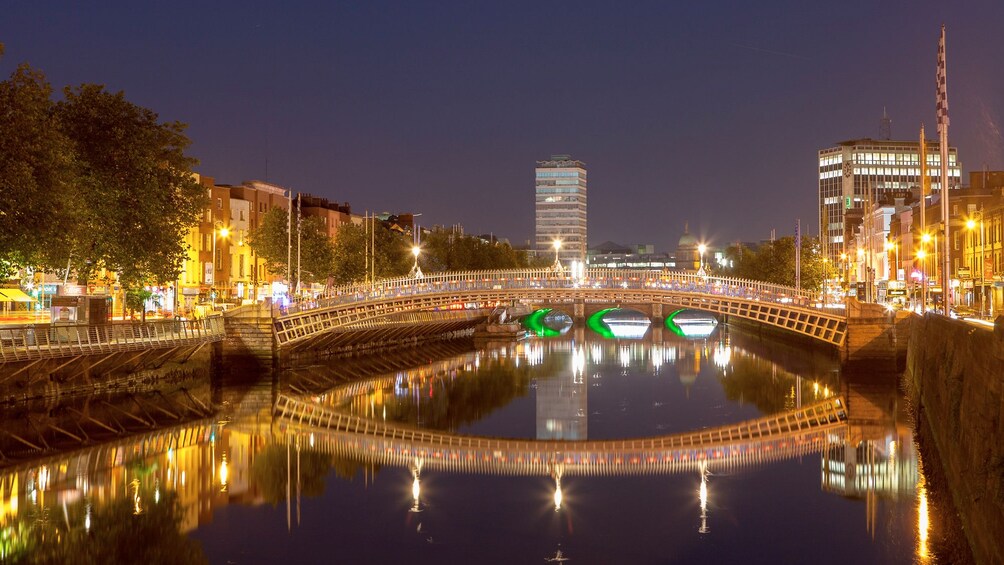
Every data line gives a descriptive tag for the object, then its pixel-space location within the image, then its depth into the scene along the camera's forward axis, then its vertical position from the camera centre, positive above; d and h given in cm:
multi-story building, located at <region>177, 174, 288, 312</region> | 8444 +288
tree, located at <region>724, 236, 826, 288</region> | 10075 +174
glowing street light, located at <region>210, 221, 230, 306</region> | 8302 +34
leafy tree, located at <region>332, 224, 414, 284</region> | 8306 +243
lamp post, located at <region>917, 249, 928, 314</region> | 4981 +13
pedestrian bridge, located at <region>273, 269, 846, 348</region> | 5294 -67
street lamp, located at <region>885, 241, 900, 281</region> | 8685 +254
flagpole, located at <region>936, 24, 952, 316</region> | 3628 +515
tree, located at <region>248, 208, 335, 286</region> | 7844 +275
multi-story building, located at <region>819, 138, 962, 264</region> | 18038 +1828
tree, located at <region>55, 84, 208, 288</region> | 4594 +445
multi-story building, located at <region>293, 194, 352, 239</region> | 11275 +778
